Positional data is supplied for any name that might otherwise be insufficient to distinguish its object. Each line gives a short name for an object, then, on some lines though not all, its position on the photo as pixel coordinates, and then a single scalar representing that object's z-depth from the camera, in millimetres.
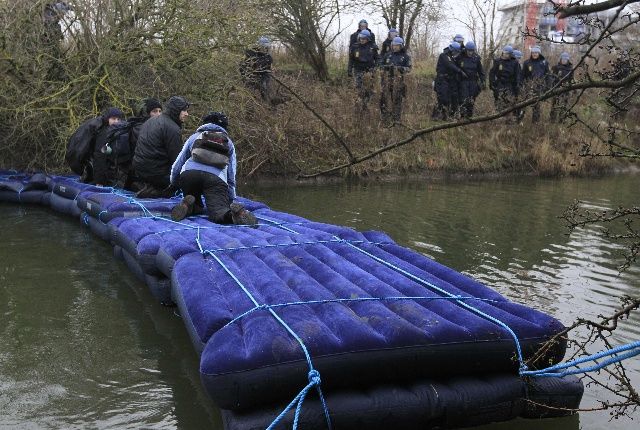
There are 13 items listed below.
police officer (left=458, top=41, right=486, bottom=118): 18625
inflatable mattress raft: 3920
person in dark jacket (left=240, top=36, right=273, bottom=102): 14728
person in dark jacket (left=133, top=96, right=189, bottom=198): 9492
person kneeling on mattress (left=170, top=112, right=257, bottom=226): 8227
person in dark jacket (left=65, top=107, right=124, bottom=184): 11312
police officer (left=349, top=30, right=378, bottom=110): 19062
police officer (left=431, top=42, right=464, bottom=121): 18578
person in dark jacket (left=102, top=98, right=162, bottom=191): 10631
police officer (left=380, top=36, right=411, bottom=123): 18328
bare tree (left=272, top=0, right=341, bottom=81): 20578
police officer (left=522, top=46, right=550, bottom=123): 18922
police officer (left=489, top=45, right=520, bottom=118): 18922
